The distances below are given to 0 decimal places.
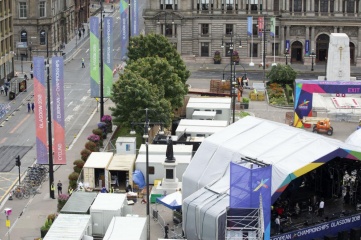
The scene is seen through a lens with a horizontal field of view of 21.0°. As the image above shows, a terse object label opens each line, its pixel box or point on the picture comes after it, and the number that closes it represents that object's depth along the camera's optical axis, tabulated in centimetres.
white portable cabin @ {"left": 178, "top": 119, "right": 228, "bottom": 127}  10535
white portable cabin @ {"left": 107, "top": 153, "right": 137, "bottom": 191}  8962
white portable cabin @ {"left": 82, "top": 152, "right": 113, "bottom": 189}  8912
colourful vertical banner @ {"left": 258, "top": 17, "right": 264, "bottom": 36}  14788
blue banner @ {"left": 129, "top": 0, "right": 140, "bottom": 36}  14050
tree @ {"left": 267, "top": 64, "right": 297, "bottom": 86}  13612
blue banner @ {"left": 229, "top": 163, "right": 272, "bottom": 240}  6781
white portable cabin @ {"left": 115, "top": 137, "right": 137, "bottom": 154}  9581
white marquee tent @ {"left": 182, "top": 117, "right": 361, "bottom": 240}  7281
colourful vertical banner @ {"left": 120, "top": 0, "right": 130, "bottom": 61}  13488
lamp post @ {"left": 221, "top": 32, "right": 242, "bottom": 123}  10612
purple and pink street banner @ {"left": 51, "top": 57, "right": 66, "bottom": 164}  8619
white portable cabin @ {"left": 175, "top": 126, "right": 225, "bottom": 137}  10188
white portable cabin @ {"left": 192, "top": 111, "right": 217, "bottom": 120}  11100
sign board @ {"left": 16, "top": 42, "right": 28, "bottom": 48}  15712
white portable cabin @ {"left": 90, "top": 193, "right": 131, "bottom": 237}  7500
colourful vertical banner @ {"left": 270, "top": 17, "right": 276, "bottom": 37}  14862
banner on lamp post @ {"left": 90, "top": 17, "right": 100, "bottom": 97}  10900
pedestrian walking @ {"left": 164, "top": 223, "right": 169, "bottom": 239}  7625
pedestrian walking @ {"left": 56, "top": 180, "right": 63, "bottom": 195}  8709
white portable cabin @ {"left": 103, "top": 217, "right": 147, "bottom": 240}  6919
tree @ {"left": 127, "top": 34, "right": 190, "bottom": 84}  12475
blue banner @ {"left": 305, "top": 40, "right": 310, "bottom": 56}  15575
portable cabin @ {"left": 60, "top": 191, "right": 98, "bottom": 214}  7562
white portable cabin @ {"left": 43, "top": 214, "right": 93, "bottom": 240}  6969
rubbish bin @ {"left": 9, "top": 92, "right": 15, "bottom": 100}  12812
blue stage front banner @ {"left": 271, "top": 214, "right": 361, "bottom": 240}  7412
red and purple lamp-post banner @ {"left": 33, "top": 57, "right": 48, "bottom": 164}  8419
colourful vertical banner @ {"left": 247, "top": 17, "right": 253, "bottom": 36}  14875
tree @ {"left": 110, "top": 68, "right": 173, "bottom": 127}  10169
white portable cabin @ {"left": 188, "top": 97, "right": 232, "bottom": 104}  11626
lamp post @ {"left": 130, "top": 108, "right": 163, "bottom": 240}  7288
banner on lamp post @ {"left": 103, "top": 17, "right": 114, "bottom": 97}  11169
